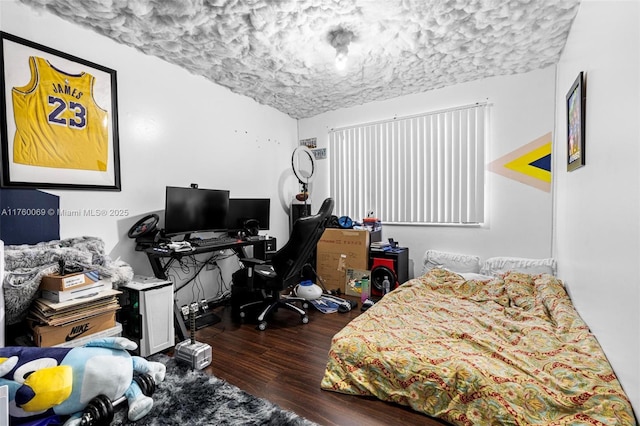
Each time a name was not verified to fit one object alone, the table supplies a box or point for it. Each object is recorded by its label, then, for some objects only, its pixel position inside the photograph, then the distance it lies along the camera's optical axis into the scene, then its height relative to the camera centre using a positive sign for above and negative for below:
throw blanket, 1.72 -0.39
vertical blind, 3.48 +0.44
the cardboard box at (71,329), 1.71 -0.77
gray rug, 1.50 -1.10
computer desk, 2.36 -0.42
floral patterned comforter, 1.30 -0.85
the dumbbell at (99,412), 1.30 -0.94
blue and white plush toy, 1.24 -0.78
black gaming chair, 2.47 -0.56
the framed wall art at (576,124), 1.87 +0.52
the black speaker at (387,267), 3.48 -0.78
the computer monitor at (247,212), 3.29 -0.10
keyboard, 2.65 -0.36
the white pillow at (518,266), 2.99 -0.68
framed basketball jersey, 1.94 +0.61
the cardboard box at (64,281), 1.75 -0.46
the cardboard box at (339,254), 3.65 -0.65
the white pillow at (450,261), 3.37 -0.70
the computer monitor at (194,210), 2.59 -0.06
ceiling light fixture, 2.44 +1.36
